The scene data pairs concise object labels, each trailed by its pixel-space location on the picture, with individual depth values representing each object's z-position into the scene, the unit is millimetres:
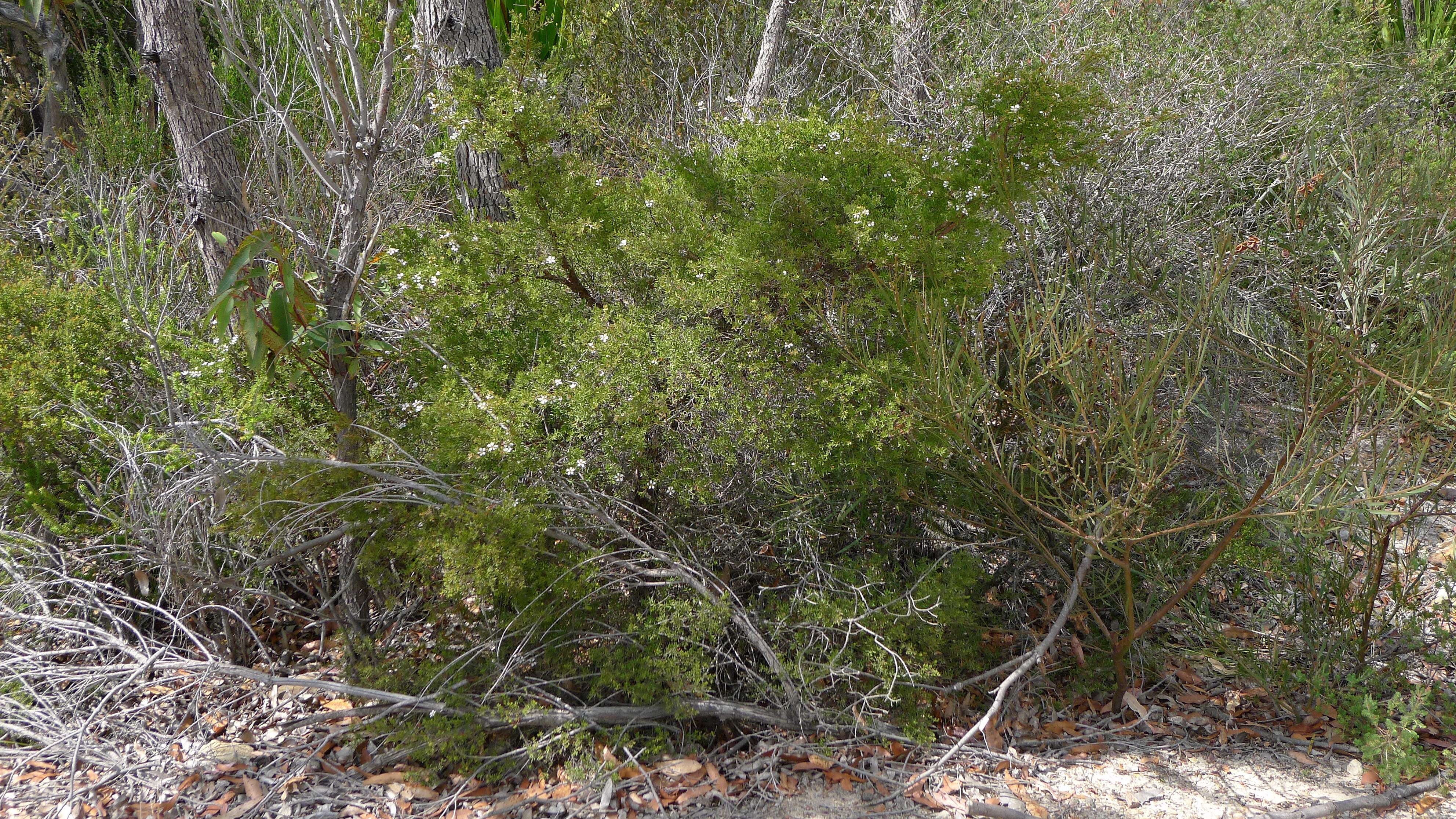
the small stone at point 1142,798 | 2689
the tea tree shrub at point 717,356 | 2768
